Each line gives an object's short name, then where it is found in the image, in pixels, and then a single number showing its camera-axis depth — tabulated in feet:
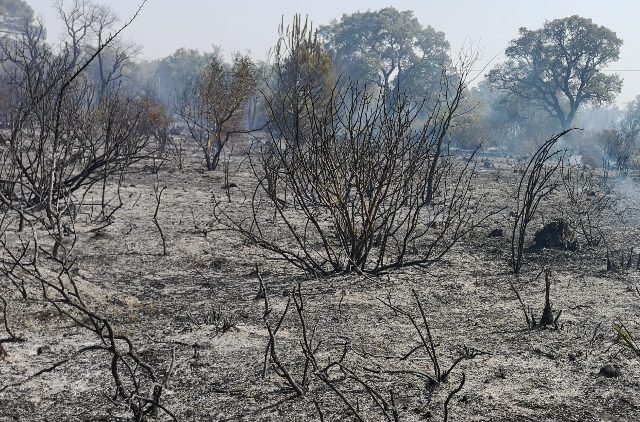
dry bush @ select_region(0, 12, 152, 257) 20.87
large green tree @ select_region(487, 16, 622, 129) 131.23
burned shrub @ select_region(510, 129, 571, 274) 21.26
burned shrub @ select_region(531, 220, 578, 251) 28.66
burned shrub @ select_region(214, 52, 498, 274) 20.02
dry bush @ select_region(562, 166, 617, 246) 29.85
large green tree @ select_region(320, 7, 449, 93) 161.17
